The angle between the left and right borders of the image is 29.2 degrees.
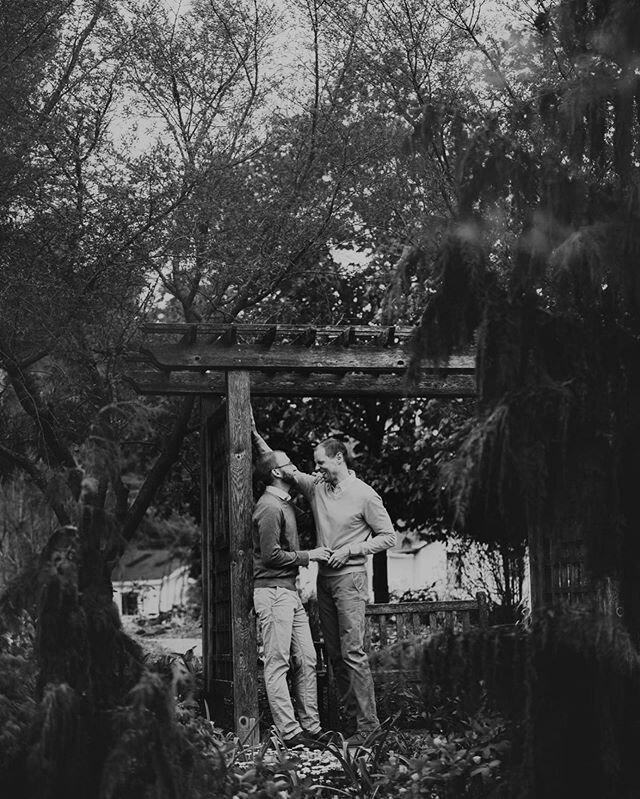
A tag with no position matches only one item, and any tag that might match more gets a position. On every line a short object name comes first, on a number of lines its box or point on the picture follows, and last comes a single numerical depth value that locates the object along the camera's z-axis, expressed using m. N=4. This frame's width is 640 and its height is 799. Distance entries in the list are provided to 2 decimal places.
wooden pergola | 9.36
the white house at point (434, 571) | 15.47
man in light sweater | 8.12
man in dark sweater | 8.13
